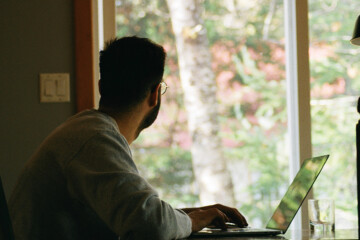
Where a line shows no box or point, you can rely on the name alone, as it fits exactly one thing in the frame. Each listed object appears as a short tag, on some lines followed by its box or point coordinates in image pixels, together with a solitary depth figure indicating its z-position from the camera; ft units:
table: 8.28
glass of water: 9.11
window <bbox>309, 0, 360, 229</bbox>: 12.56
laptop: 8.77
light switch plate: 11.60
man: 7.87
